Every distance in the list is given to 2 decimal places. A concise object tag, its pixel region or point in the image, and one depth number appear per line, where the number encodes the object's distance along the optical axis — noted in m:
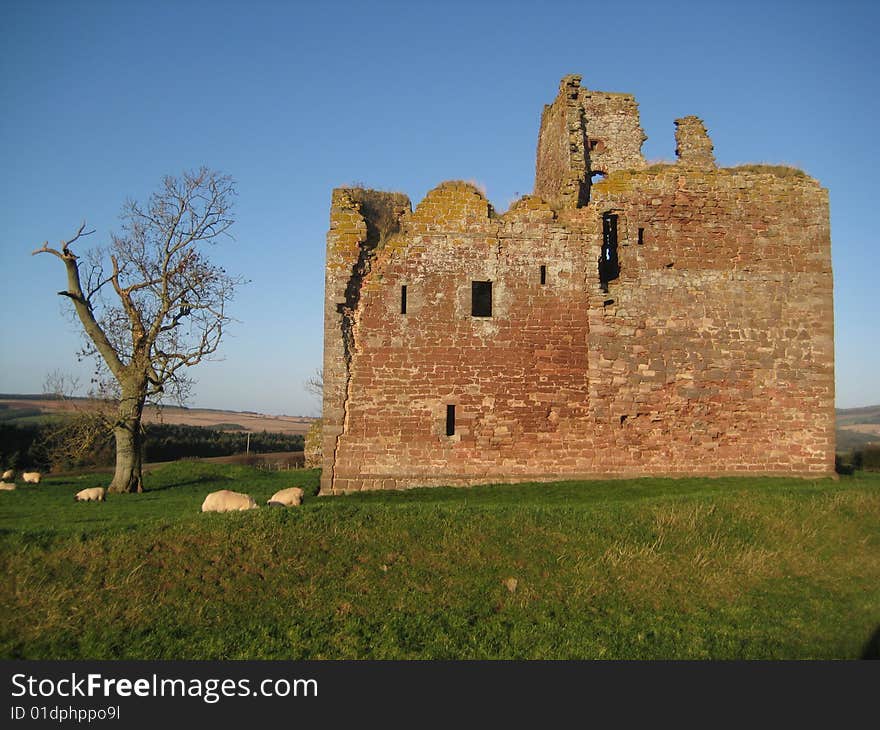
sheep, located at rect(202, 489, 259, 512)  11.09
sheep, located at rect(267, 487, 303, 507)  12.12
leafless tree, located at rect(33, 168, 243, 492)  16.17
